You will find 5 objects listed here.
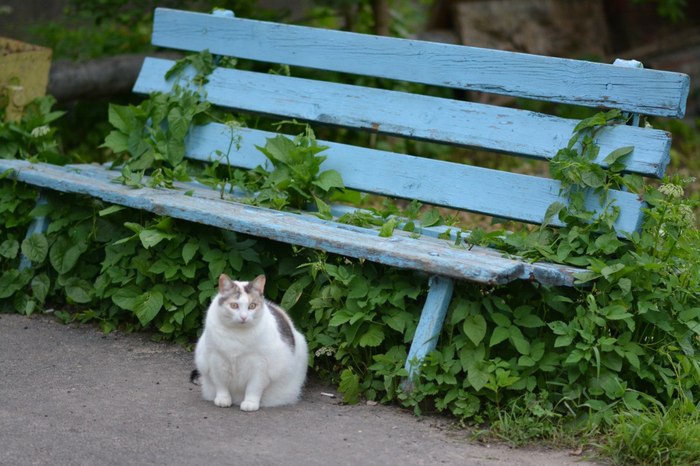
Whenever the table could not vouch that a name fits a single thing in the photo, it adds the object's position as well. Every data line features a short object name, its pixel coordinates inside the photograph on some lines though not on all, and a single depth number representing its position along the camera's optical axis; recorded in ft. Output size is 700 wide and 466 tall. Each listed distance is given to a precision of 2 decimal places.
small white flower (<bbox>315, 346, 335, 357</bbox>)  28.04
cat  25.30
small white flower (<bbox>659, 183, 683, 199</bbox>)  26.09
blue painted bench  26.96
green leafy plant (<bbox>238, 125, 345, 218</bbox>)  31.63
